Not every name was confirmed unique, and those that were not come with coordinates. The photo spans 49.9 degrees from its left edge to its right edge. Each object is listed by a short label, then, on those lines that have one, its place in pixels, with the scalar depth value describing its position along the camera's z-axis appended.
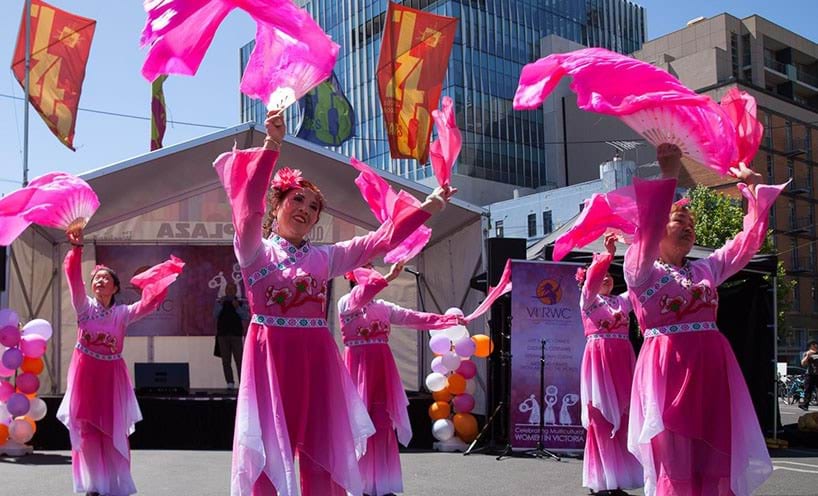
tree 33.19
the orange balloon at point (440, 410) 10.73
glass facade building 52.91
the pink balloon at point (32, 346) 9.63
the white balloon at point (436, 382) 10.63
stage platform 10.91
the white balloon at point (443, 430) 10.46
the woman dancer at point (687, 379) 3.78
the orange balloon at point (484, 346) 10.48
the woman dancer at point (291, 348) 3.44
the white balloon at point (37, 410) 9.81
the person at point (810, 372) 17.39
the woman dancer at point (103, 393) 6.20
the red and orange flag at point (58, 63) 13.51
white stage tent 11.27
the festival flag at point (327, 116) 14.39
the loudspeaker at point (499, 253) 10.39
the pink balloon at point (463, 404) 10.69
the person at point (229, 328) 13.01
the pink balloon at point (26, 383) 9.73
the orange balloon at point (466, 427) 10.54
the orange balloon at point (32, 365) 9.76
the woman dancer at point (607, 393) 6.77
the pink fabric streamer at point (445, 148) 3.65
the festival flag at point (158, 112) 14.81
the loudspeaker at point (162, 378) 11.86
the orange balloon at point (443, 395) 10.86
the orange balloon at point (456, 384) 10.73
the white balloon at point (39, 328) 9.85
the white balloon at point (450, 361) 10.47
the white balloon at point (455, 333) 10.44
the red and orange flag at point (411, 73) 13.07
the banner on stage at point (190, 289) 13.07
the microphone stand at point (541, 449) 9.41
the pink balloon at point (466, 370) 10.78
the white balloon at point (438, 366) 10.48
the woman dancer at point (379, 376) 6.53
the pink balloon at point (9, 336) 9.43
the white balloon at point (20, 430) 9.63
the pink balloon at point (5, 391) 9.63
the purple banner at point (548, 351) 9.84
